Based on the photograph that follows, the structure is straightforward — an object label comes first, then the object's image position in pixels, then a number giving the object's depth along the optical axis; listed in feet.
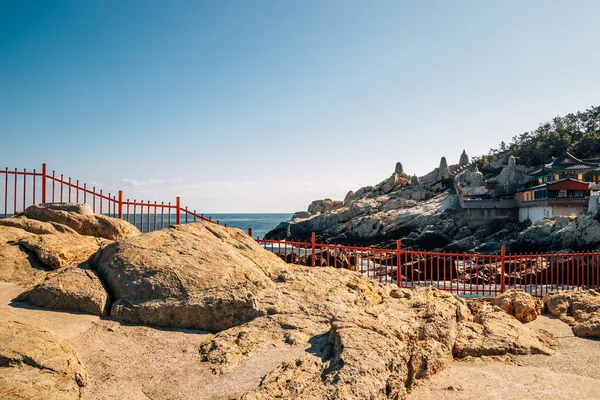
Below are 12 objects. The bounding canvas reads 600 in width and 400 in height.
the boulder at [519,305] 29.14
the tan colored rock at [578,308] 26.72
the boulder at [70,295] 19.33
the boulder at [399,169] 205.87
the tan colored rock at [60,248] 24.22
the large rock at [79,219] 30.09
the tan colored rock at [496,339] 22.25
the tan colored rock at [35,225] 28.22
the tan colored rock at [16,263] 22.71
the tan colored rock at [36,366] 12.23
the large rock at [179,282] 19.60
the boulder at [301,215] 224.20
